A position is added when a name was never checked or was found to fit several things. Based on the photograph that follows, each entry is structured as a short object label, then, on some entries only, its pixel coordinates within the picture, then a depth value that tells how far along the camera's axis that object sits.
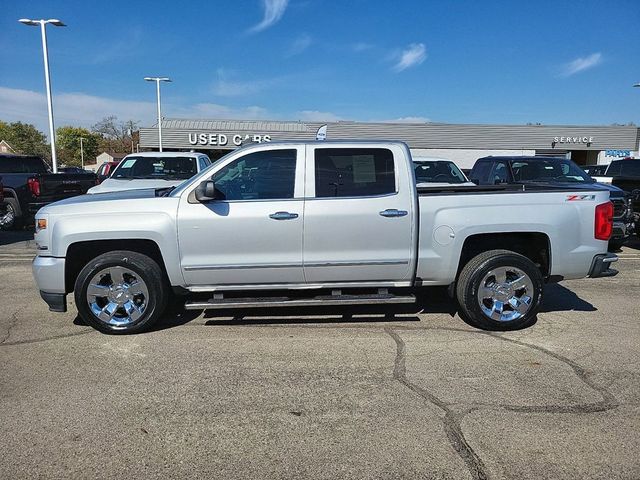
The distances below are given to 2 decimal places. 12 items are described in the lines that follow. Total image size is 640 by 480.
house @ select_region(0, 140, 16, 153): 81.28
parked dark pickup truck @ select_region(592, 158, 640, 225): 10.25
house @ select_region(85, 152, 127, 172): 90.58
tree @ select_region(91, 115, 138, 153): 105.93
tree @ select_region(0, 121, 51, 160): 85.56
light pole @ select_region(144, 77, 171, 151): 39.16
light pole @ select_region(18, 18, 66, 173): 21.33
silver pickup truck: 4.99
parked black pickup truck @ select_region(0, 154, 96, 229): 12.63
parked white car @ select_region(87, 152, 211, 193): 10.49
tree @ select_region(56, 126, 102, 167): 104.94
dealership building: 44.28
